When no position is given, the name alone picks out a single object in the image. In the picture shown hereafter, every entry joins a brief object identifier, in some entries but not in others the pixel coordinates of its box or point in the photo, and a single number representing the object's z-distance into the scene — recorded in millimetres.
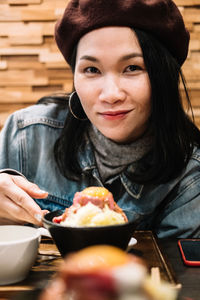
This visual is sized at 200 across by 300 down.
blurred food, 406
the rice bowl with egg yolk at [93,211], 895
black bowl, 811
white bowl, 841
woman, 1401
